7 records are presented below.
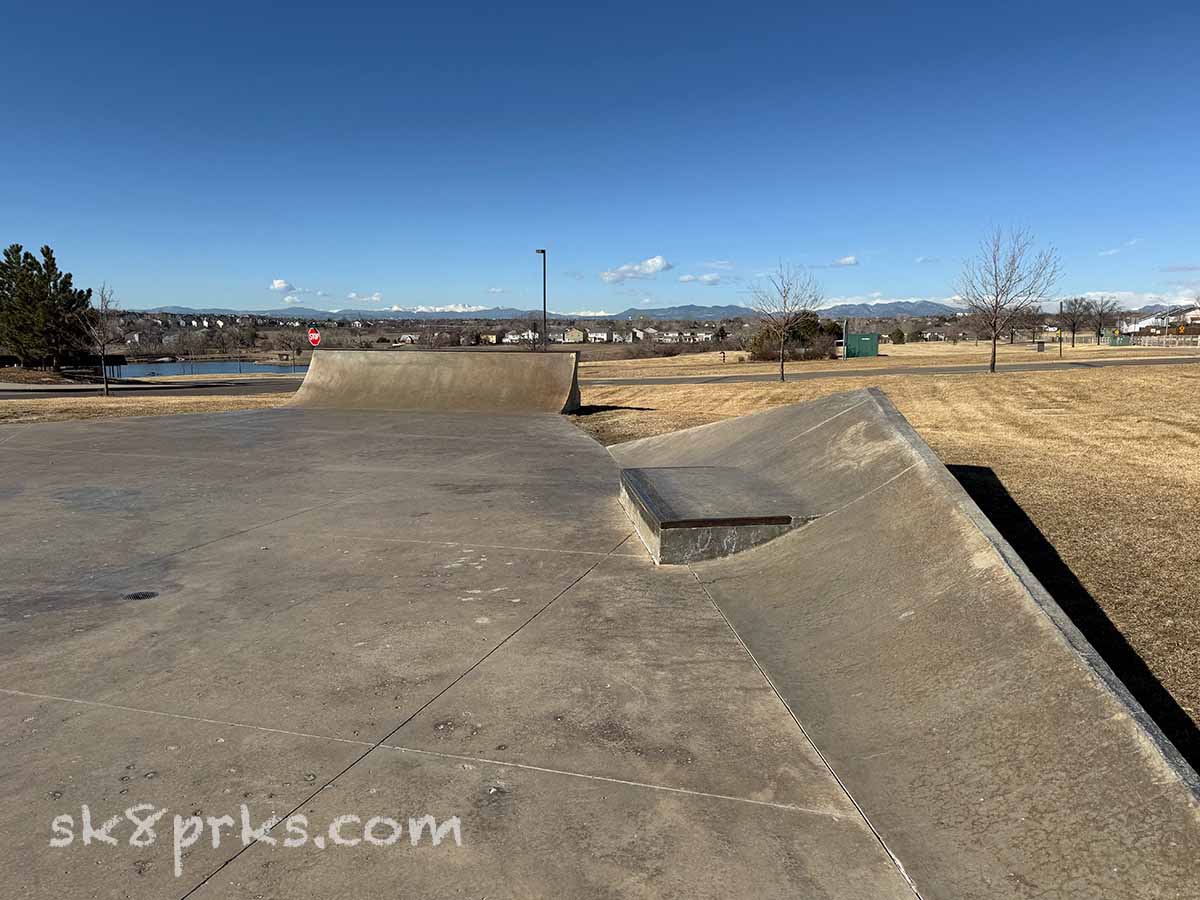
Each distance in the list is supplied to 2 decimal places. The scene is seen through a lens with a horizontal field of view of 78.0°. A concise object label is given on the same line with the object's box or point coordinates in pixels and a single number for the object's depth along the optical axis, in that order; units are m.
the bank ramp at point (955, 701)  2.21
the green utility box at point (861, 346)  50.47
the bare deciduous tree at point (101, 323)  32.77
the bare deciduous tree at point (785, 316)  33.75
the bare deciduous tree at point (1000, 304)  26.08
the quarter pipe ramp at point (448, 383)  16.94
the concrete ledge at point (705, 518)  5.25
